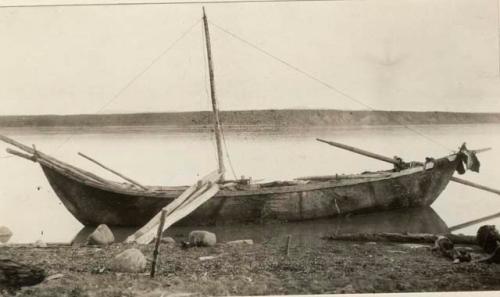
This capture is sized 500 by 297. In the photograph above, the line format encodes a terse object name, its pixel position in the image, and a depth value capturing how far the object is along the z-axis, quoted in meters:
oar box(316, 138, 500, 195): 7.46
